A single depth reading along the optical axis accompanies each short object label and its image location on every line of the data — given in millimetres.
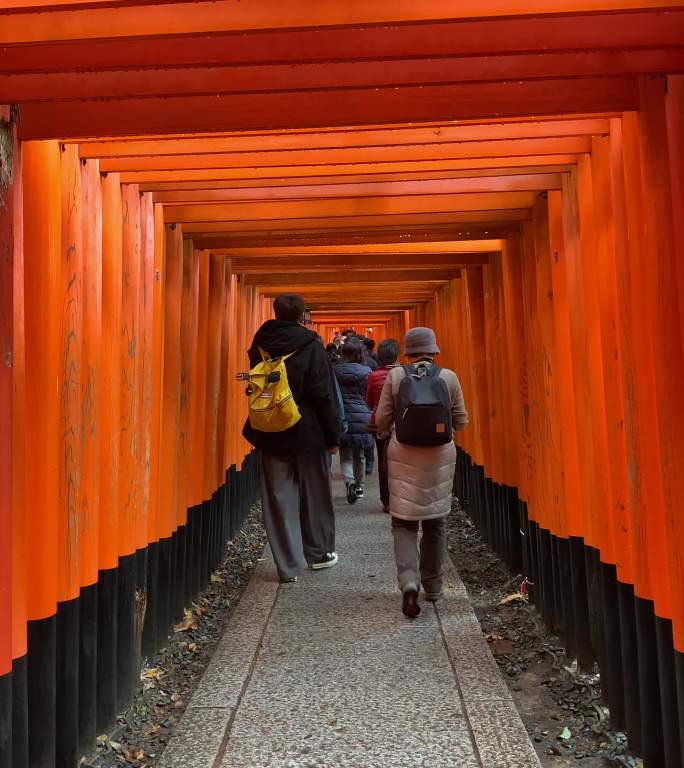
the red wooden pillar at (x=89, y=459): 3150
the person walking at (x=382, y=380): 7625
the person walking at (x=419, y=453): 4582
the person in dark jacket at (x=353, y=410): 8586
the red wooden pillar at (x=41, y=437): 2691
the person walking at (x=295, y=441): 5379
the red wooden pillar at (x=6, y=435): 2367
